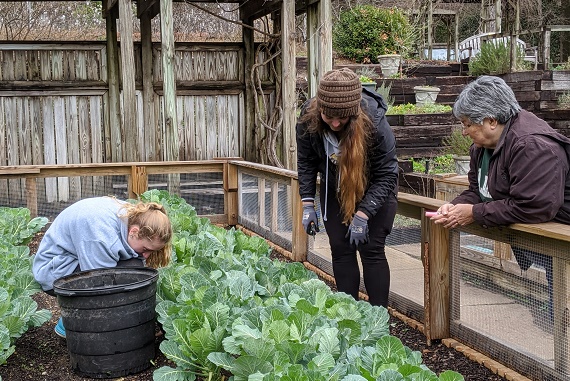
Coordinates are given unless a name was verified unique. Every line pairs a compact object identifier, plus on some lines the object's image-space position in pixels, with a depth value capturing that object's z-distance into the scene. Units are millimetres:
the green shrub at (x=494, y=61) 12938
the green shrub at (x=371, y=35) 15539
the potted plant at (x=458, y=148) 8570
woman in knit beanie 3748
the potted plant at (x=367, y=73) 10644
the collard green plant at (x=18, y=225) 6279
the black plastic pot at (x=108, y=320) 3520
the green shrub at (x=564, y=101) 10898
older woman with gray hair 3127
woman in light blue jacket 3709
